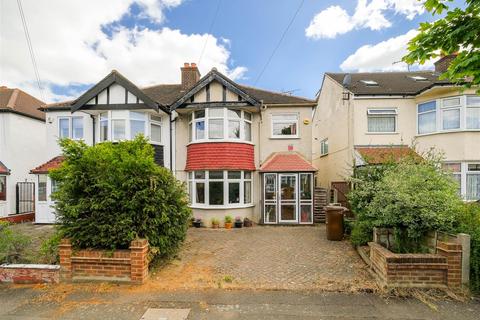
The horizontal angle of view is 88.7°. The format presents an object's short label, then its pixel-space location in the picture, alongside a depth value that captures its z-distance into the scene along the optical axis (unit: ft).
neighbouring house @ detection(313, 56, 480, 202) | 37.19
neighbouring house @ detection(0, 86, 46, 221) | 43.06
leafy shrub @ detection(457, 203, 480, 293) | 15.02
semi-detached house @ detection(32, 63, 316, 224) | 38.04
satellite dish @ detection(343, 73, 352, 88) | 45.27
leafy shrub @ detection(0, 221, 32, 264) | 18.32
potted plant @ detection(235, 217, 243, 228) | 37.40
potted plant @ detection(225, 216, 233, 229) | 36.94
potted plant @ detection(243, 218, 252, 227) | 37.91
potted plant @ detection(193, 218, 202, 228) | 37.86
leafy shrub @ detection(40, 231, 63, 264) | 18.67
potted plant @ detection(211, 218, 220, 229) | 37.37
